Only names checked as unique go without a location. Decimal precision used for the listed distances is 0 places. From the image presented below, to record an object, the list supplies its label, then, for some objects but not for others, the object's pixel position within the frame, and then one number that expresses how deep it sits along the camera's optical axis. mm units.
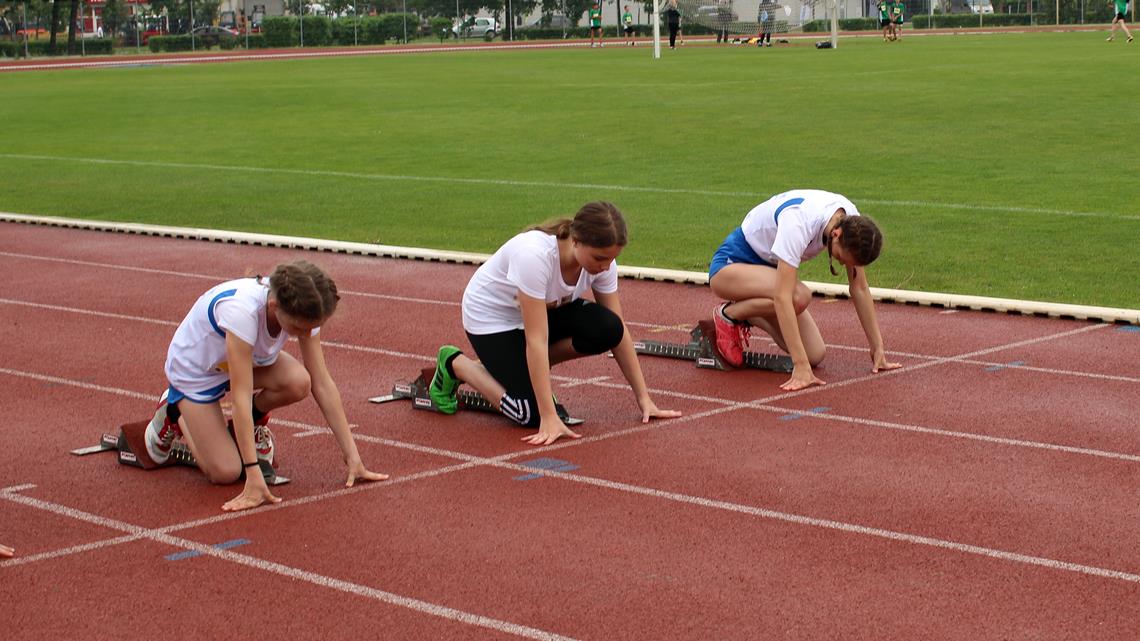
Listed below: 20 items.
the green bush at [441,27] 69875
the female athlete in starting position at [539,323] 6848
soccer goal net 47844
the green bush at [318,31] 65250
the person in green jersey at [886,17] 50316
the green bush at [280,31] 64750
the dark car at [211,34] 64250
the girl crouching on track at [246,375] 5809
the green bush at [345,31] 66000
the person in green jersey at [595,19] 57875
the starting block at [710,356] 8484
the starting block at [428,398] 7695
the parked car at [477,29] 70875
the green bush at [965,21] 64250
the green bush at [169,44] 62659
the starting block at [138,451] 6676
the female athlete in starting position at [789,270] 7570
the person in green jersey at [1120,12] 44250
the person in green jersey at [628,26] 56250
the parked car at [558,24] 71469
